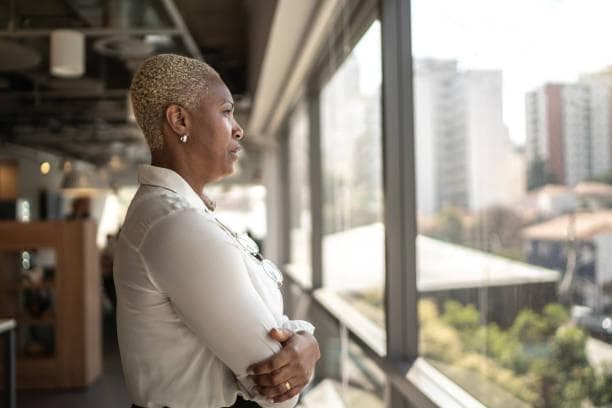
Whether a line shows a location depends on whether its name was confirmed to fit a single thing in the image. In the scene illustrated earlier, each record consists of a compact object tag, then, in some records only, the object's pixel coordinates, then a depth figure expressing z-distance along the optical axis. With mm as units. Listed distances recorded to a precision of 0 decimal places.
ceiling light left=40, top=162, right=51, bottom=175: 7129
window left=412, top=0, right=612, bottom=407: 1552
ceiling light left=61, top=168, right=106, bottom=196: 9612
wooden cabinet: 5543
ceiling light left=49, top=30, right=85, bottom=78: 4930
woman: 1028
